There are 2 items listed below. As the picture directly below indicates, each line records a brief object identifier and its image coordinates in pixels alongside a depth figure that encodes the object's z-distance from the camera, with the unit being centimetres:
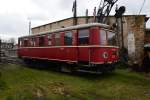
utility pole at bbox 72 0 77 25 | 1199
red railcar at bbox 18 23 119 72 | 610
